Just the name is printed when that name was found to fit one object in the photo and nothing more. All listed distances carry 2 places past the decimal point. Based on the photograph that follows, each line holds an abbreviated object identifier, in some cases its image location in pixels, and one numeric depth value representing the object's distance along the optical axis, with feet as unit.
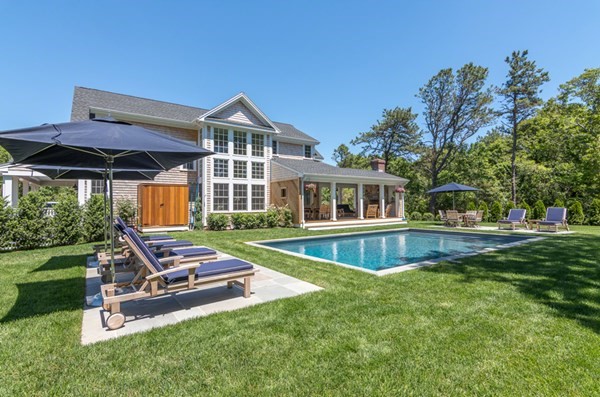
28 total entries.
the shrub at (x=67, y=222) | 32.71
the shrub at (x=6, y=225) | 29.35
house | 52.13
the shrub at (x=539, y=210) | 65.26
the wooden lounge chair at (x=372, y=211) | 70.03
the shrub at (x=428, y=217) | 78.84
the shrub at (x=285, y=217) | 56.75
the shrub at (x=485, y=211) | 70.38
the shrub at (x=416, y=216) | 80.74
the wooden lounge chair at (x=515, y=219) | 52.80
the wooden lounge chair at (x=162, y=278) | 12.15
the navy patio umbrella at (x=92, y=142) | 10.83
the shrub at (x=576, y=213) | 61.72
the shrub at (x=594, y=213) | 60.23
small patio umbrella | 59.47
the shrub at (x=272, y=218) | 56.10
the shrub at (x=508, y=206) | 69.42
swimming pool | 29.76
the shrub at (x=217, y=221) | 50.98
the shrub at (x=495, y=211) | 69.00
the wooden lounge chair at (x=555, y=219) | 47.55
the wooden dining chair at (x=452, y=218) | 58.21
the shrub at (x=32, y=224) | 30.35
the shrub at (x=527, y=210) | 66.59
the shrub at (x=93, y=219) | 34.96
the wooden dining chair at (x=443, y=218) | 61.03
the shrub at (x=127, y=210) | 44.19
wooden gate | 47.73
